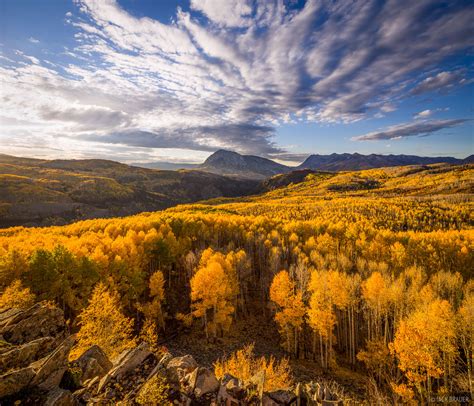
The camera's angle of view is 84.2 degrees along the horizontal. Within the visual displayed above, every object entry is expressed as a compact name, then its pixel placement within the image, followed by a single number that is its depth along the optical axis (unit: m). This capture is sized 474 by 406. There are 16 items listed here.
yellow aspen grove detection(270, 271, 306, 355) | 48.06
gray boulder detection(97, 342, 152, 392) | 15.35
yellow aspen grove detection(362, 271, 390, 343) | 46.25
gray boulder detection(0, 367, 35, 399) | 11.86
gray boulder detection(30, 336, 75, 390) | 13.12
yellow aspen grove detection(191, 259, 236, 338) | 50.28
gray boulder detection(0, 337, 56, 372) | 14.13
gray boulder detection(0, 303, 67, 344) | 17.52
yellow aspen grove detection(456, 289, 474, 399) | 34.66
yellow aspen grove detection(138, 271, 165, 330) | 50.14
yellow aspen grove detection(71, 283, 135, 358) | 27.14
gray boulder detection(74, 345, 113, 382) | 16.79
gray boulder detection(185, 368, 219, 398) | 15.68
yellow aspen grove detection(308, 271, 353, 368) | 44.25
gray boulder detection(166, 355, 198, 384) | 15.96
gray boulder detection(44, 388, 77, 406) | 11.96
